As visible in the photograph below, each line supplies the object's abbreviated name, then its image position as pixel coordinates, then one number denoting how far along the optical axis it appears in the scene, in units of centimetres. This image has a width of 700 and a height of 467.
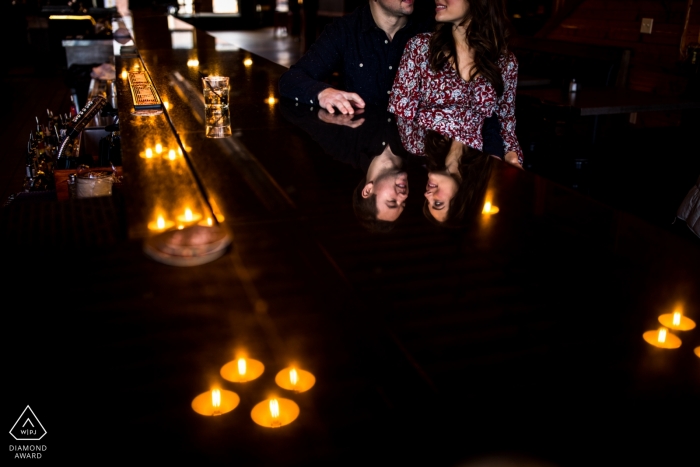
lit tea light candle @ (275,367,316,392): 57
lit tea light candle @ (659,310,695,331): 68
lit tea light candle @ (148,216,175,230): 90
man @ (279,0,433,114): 259
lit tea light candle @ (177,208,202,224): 93
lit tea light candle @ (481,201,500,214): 102
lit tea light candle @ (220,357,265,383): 57
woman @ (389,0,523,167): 231
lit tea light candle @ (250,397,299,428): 53
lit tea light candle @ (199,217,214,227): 92
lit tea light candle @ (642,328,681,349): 64
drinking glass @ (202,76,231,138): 171
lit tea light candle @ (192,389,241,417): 53
